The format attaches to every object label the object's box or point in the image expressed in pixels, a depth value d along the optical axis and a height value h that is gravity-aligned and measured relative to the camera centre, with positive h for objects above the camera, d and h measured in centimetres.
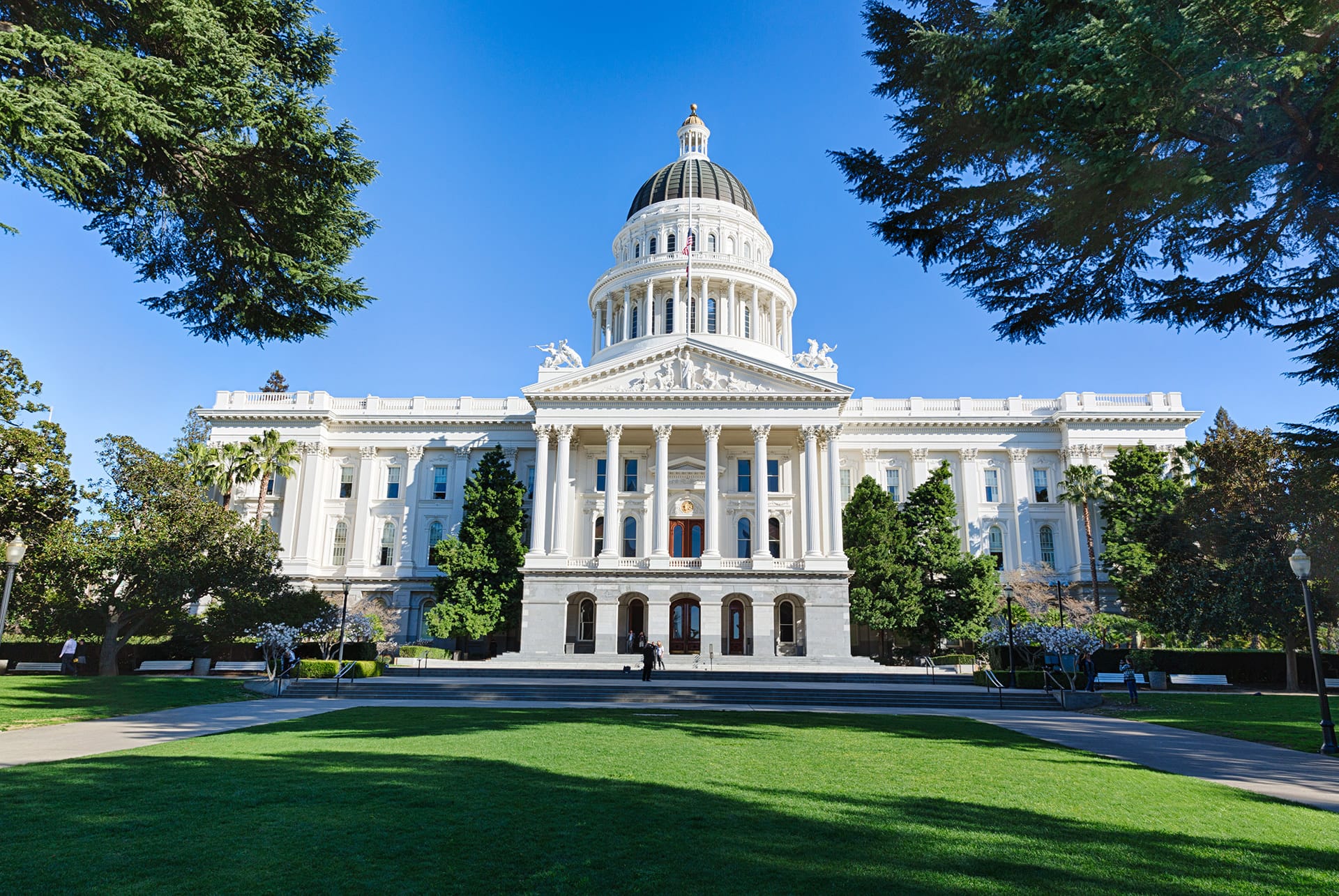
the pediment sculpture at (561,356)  5488 +1728
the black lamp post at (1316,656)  1503 -54
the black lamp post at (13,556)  1784 +123
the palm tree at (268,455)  5253 +1033
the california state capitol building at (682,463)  4688 +1050
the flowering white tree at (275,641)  3078 -93
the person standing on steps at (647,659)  3041 -142
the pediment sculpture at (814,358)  5528 +1751
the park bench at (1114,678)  3403 -215
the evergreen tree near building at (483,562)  4731 +331
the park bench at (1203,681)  3612 -230
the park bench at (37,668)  3591 -238
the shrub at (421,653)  4174 -175
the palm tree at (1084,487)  5175 +870
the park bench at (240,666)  4056 -246
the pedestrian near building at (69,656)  3428 -178
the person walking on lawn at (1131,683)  2577 -173
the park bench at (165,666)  3988 -244
